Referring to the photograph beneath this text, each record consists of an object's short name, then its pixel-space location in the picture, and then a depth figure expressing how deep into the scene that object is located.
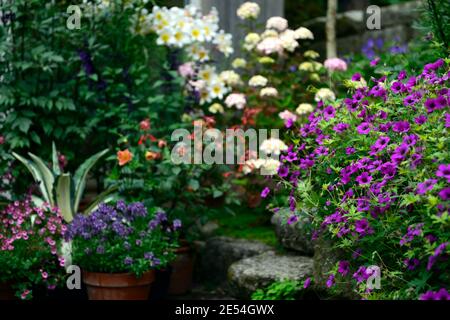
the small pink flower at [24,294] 4.02
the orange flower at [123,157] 4.47
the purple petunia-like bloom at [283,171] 3.51
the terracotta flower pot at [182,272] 4.73
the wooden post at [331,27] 6.18
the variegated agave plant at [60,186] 4.53
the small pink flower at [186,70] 5.19
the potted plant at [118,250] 4.05
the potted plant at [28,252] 4.05
